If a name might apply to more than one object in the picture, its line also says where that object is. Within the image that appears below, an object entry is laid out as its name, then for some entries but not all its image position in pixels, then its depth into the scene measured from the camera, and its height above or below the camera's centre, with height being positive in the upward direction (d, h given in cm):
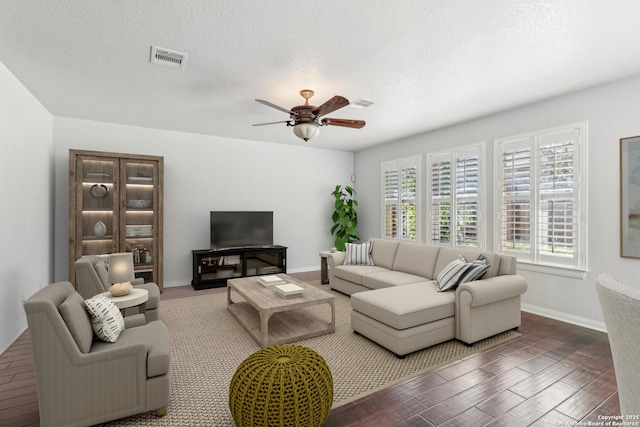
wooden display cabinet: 459 +11
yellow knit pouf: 173 -101
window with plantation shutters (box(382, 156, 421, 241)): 598 +33
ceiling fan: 327 +105
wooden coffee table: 312 -123
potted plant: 701 -9
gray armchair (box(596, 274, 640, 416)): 95 -37
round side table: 267 -73
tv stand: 550 -89
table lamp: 306 -54
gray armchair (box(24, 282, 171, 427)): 177 -92
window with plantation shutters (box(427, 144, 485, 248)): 488 +30
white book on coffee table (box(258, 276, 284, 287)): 388 -83
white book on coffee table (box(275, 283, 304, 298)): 341 -83
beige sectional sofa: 289 -92
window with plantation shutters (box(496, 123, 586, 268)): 377 +24
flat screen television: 575 -26
